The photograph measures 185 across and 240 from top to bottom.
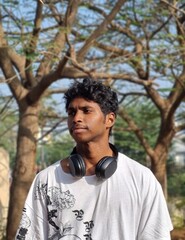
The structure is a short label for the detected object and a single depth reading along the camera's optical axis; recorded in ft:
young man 13.30
